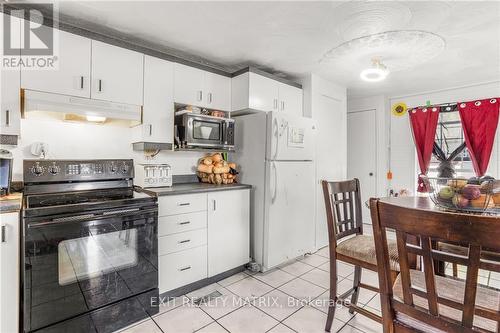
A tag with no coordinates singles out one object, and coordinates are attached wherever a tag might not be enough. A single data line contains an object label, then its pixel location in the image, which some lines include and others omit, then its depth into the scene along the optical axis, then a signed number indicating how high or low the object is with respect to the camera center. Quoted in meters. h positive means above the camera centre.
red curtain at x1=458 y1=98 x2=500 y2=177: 3.43 +0.55
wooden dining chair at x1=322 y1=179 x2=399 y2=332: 1.61 -0.53
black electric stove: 1.53 -0.56
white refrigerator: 2.74 -0.13
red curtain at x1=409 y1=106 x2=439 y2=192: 3.92 +0.57
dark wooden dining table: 1.60 -0.26
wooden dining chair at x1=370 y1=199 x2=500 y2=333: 0.79 -0.36
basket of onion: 2.85 -0.03
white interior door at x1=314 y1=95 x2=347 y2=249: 3.52 +0.30
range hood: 1.77 +0.47
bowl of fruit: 1.40 -0.15
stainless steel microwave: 2.56 +0.38
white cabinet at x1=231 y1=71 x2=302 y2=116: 2.92 +0.89
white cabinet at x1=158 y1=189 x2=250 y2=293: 2.19 -0.65
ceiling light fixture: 2.42 +0.92
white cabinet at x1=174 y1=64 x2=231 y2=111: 2.63 +0.88
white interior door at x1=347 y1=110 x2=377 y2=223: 4.64 +0.32
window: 3.74 +0.41
